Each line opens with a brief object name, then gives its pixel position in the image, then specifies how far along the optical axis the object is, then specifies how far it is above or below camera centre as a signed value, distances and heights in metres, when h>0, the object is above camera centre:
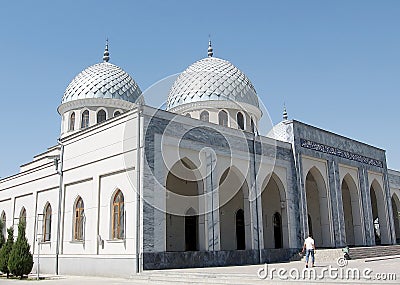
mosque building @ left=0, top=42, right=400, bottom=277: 15.59 +2.33
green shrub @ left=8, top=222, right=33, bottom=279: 15.95 -0.77
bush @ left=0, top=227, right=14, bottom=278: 16.80 -0.60
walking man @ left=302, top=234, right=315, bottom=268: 14.95 -0.55
